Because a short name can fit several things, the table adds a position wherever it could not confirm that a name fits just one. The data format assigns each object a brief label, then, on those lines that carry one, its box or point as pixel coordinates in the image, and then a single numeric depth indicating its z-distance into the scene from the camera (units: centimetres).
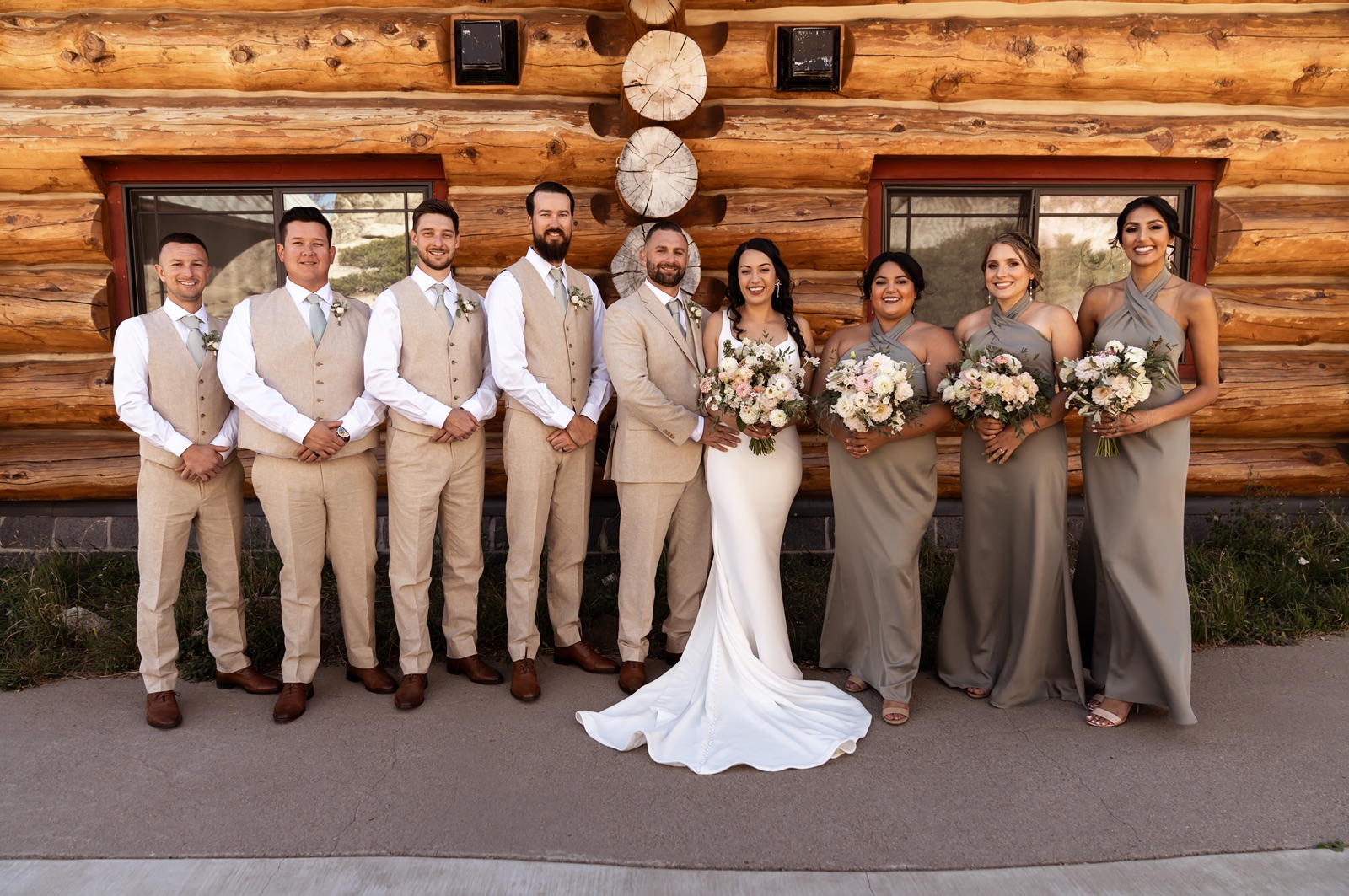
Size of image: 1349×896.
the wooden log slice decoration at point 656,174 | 575
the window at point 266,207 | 652
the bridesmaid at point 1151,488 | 411
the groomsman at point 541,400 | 465
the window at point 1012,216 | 666
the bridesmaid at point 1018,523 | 430
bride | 407
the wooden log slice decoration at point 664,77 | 570
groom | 471
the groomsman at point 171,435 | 427
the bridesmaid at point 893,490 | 445
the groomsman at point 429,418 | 448
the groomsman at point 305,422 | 431
